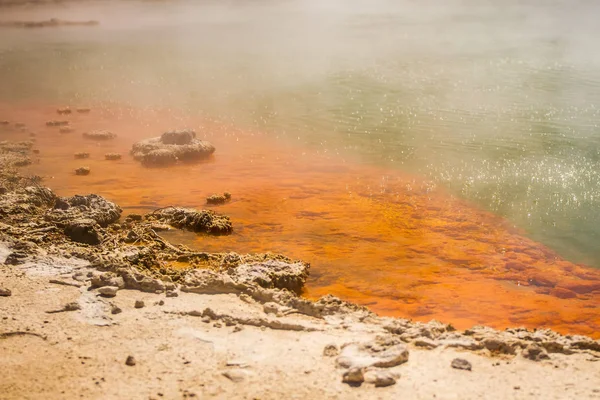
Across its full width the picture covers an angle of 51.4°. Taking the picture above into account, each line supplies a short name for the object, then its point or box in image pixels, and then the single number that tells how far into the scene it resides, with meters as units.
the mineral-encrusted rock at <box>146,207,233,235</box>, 5.99
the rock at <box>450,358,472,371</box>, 3.23
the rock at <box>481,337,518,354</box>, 3.45
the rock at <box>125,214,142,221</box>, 6.18
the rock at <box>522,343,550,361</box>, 3.35
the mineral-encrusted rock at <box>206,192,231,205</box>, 6.90
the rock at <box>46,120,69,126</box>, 10.77
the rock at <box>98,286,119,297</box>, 4.04
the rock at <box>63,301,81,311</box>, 3.83
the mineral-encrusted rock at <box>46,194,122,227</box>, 5.61
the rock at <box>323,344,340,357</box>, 3.37
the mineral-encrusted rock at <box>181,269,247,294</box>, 4.27
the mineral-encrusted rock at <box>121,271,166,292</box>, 4.20
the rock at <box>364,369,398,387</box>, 3.08
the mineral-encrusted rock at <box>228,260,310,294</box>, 4.51
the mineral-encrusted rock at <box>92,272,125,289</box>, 4.15
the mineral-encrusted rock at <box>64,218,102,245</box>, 5.24
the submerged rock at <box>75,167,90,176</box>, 8.00
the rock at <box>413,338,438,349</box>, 3.49
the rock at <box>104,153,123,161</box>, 8.78
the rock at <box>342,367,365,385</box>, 3.10
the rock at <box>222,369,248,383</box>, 3.15
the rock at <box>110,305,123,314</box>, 3.83
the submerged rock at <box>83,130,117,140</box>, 9.88
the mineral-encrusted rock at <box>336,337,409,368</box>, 3.25
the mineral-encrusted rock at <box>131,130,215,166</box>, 8.53
